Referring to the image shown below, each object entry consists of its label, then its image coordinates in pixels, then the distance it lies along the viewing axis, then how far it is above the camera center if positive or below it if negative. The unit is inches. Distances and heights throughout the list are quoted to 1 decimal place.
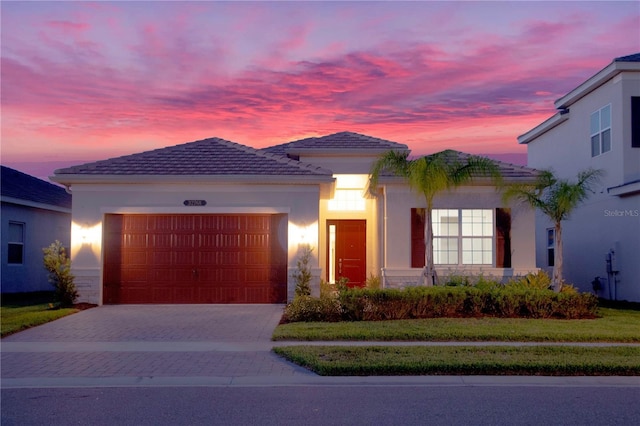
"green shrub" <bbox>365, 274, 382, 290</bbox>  693.7 -45.1
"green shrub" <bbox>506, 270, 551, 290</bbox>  661.9 -42.7
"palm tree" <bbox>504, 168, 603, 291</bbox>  685.9 +47.6
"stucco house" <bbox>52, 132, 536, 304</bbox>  703.7 +10.2
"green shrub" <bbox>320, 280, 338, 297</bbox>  619.1 -49.3
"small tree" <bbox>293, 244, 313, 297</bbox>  684.7 -35.4
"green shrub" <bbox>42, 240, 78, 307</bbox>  669.3 -38.6
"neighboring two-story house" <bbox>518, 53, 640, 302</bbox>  768.9 +84.7
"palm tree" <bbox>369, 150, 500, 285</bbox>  649.0 +71.5
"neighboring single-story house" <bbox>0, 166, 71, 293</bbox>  901.8 +18.5
